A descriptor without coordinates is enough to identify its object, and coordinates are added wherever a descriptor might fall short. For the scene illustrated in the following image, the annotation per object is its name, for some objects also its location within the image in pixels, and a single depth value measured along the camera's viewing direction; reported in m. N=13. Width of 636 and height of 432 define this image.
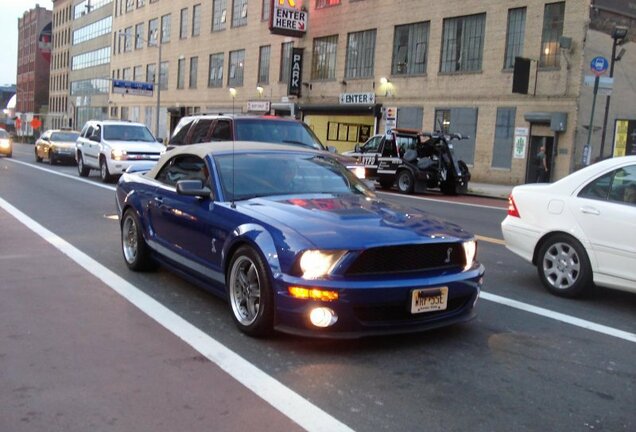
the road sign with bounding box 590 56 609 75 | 18.83
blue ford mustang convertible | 4.64
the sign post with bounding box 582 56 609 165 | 18.83
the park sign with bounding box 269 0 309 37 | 36.78
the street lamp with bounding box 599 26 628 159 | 19.89
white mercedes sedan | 6.34
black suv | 12.28
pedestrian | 24.92
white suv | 18.53
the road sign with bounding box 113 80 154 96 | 49.50
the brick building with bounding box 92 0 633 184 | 25.11
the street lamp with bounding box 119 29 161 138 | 56.06
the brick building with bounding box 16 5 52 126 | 101.35
